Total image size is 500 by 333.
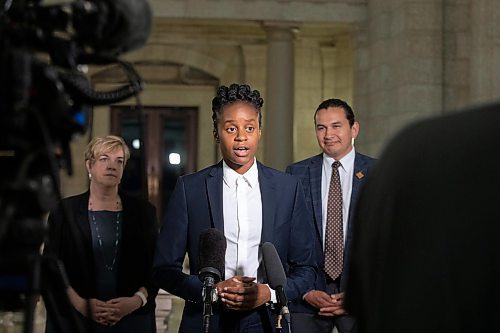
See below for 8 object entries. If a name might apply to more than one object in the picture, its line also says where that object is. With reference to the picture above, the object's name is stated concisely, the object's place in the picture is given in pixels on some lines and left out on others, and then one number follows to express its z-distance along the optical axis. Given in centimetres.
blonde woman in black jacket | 474
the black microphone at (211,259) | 349
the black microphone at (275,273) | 348
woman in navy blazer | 420
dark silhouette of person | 168
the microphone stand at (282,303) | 343
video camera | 210
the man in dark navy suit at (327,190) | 510
